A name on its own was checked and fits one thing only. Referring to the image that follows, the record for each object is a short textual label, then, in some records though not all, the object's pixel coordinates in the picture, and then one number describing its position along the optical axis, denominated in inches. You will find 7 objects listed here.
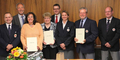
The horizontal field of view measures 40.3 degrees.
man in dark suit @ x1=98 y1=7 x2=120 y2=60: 157.1
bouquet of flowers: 82.8
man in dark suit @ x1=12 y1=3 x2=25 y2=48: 175.6
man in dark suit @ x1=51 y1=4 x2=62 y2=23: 183.0
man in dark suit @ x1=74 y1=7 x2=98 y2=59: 156.0
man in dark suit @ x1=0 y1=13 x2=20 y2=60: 155.6
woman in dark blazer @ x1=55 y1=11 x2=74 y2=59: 160.9
